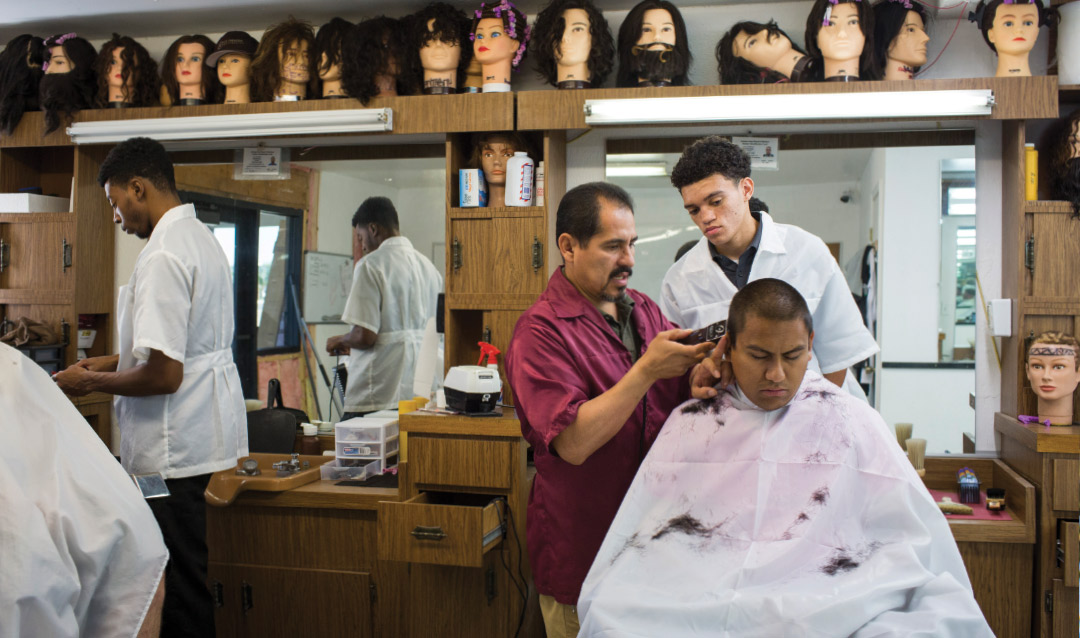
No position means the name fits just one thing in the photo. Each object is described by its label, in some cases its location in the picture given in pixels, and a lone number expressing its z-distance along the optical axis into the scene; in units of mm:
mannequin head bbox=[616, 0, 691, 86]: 2957
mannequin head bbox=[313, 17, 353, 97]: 3201
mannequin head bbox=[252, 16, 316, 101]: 3232
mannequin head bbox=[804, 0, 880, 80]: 2834
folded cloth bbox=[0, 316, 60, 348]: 3461
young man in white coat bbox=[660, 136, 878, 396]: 2277
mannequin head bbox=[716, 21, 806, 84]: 2936
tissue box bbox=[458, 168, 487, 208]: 3082
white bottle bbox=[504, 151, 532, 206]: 3029
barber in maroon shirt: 1720
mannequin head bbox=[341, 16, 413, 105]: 3145
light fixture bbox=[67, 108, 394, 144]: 3064
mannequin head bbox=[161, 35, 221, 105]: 3340
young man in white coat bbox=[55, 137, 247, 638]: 2502
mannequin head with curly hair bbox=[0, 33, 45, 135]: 3459
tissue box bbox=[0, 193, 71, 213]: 3529
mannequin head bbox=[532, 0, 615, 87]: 3002
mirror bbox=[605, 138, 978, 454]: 3098
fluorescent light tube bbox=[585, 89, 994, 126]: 2705
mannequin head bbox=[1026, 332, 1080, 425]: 2697
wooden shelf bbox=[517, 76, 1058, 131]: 2717
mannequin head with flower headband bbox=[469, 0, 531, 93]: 3074
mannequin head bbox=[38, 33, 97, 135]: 3398
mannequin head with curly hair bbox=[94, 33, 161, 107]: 3398
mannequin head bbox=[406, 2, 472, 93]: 3111
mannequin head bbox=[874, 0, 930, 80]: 2857
